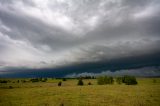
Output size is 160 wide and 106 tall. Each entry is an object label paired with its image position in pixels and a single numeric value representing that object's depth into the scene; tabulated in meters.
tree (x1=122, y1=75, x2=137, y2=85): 61.88
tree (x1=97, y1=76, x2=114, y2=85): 64.57
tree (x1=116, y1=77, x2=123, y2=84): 67.83
